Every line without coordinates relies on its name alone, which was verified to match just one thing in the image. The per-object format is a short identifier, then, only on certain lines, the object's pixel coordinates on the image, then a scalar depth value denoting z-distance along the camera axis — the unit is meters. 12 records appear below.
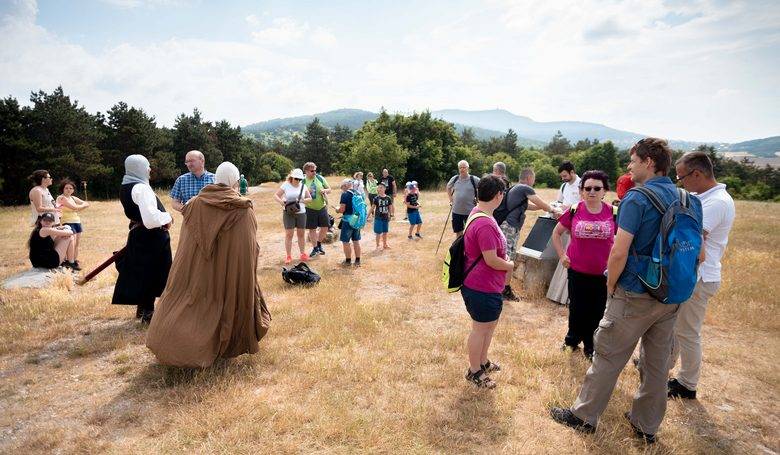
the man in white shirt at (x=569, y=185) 7.29
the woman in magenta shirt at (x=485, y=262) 3.54
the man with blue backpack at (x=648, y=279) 2.82
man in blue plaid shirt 6.19
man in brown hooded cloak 4.00
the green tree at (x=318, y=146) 80.75
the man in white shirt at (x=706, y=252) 3.68
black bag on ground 7.39
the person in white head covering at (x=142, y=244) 4.93
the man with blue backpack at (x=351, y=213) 8.65
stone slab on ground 7.08
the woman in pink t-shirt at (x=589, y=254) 4.32
